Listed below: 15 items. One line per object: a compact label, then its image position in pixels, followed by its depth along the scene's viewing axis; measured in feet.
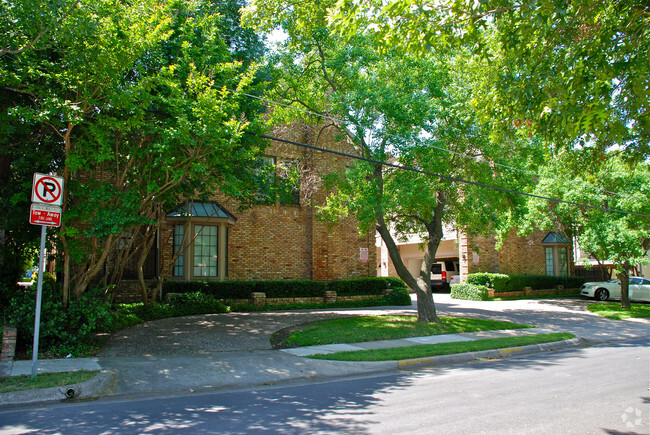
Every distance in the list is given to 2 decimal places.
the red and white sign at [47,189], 25.13
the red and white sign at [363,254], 70.80
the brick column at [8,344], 29.09
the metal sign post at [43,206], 24.67
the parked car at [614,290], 82.02
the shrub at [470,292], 83.66
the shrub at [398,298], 69.28
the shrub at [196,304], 52.94
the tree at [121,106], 29.60
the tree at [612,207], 59.00
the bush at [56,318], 31.27
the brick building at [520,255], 91.56
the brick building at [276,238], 60.75
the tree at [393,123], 42.29
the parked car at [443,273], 114.01
